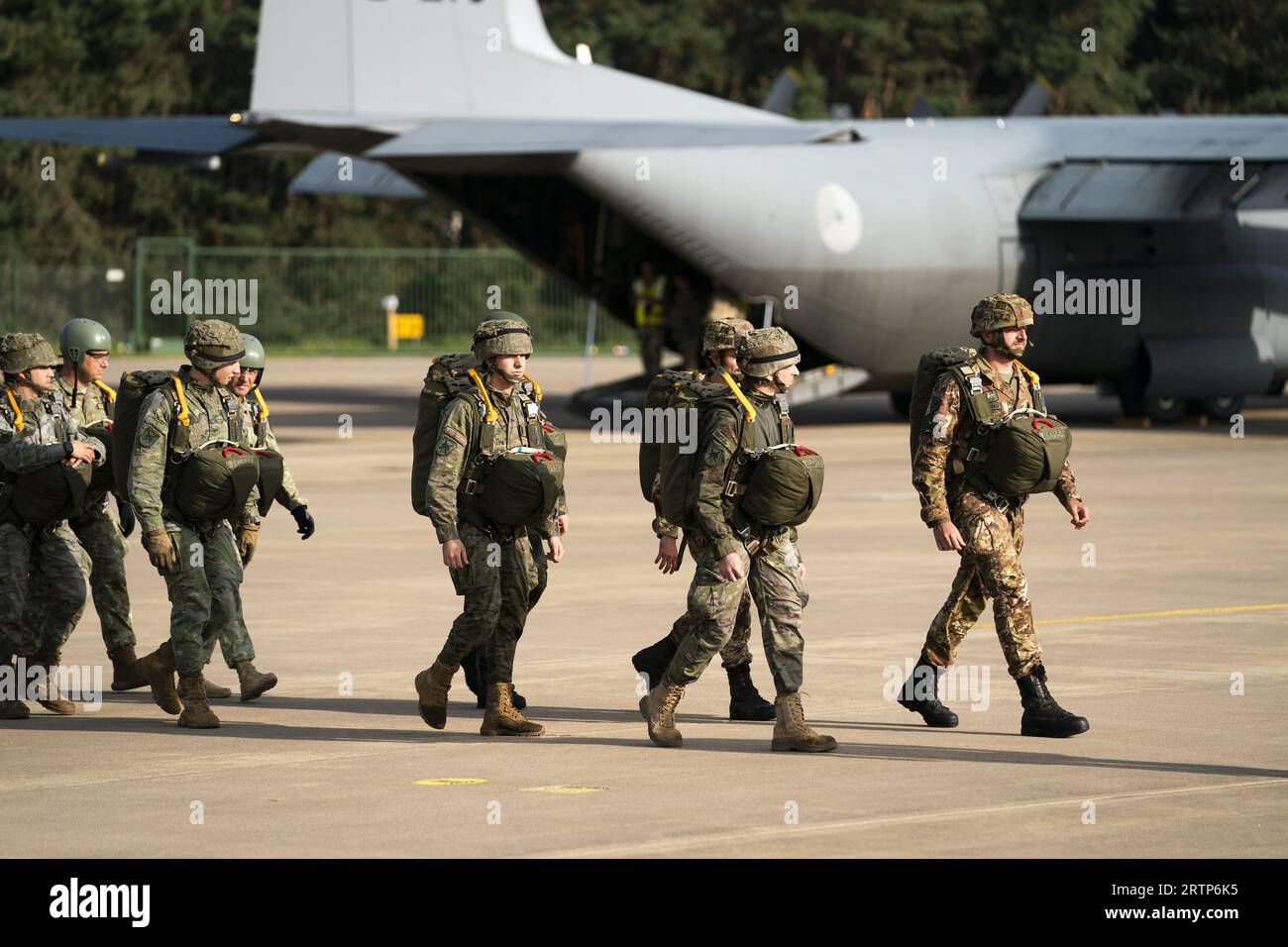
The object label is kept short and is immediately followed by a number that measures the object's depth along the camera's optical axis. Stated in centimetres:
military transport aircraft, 2850
